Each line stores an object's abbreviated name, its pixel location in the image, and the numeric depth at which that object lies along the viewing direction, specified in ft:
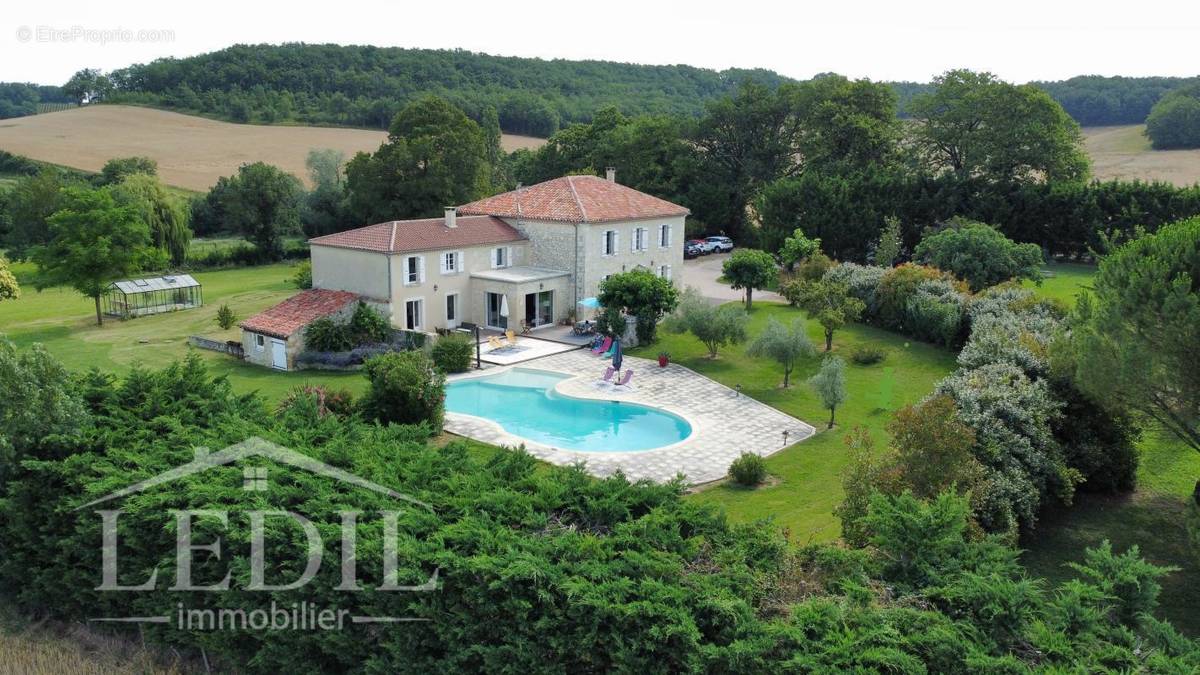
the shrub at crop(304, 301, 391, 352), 102.06
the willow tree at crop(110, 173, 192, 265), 169.58
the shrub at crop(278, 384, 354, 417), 73.36
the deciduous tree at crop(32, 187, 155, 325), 123.24
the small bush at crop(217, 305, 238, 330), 119.44
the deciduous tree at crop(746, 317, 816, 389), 92.58
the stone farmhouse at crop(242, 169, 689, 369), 108.06
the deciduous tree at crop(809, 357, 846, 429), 80.43
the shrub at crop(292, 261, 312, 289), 146.00
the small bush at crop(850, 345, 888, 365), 101.65
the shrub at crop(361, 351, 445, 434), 75.41
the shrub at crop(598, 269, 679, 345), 108.37
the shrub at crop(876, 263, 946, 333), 113.09
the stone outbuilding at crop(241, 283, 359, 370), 100.99
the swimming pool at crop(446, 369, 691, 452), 79.56
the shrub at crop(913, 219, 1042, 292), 119.03
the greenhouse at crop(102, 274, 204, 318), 131.44
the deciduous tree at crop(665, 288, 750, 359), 103.04
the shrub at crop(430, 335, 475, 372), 98.84
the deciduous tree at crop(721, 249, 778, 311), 124.57
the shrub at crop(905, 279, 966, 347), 104.37
